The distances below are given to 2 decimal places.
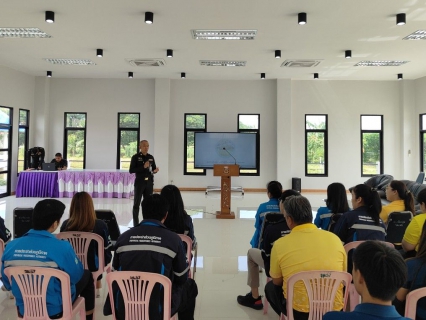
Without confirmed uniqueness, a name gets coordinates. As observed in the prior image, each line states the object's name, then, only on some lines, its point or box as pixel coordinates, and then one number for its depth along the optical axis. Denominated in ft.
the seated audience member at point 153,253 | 5.68
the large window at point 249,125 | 35.12
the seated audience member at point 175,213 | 8.83
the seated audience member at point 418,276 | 5.16
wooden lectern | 21.95
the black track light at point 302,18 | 17.06
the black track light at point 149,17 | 17.11
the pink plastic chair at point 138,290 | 5.48
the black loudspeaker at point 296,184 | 32.94
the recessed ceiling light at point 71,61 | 27.50
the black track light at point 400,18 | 17.12
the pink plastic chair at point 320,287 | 5.70
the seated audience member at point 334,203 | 10.07
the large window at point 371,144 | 34.83
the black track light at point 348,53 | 23.73
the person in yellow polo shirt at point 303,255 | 5.86
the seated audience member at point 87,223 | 8.33
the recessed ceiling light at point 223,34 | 20.08
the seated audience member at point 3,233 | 8.86
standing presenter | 18.37
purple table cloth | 28.84
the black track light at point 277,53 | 23.75
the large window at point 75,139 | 35.40
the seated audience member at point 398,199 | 10.96
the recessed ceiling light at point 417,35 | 19.88
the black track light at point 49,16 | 17.12
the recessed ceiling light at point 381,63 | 26.84
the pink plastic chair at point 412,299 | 4.96
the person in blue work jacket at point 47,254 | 5.88
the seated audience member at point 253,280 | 9.18
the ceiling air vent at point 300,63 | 26.73
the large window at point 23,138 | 32.14
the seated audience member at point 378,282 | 3.36
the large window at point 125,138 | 35.35
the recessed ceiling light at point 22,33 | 20.08
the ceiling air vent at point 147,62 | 27.05
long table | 29.30
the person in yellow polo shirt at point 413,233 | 7.25
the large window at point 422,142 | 32.94
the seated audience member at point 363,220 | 8.48
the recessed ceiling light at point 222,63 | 27.12
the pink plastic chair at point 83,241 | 8.00
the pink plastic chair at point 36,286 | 5.75
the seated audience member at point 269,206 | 10.56
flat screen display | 33.50
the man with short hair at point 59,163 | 30.55
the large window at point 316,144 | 34.94
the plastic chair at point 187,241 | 8.27
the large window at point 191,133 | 35.22
